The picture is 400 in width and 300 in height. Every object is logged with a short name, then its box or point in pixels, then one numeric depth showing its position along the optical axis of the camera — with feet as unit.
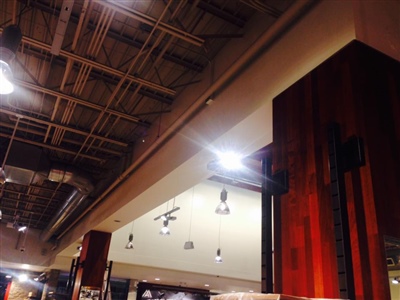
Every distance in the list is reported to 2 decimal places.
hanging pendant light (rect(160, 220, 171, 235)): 29.99
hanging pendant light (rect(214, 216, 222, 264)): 34.17
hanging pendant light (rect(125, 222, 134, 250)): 31.31
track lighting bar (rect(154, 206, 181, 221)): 31.02
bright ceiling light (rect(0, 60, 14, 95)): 8.63
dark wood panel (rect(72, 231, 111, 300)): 24.76
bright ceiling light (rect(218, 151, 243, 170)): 12.28
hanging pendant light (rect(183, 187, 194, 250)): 32.99
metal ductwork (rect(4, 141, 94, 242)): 20.04
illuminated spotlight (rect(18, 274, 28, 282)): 50.08
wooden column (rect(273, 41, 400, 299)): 6.30
